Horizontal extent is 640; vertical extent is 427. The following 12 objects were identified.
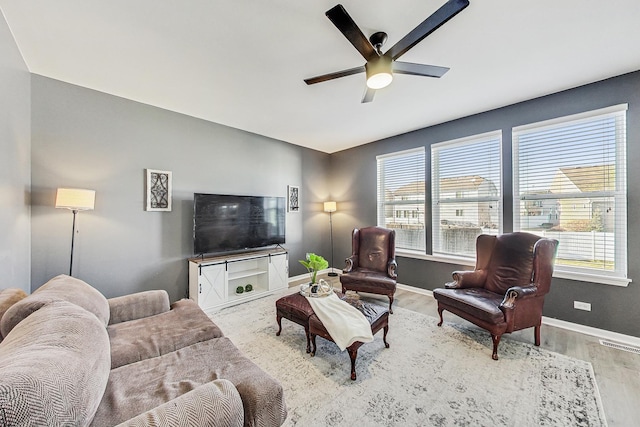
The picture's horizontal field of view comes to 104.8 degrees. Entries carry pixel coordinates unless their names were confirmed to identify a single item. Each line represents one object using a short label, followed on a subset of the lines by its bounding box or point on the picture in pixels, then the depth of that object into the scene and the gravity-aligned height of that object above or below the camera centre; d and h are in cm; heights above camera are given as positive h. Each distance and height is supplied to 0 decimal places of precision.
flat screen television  352 -12
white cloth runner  199 -91
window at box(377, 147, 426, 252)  428 +37
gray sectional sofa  80 -77
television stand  338 -94
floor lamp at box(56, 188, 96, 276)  238 +15
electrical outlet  275 -101
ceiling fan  147 +120
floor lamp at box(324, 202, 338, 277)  520 +18
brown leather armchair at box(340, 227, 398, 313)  341 -77
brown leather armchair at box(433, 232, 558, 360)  234 -76
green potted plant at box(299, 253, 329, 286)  274 -55
